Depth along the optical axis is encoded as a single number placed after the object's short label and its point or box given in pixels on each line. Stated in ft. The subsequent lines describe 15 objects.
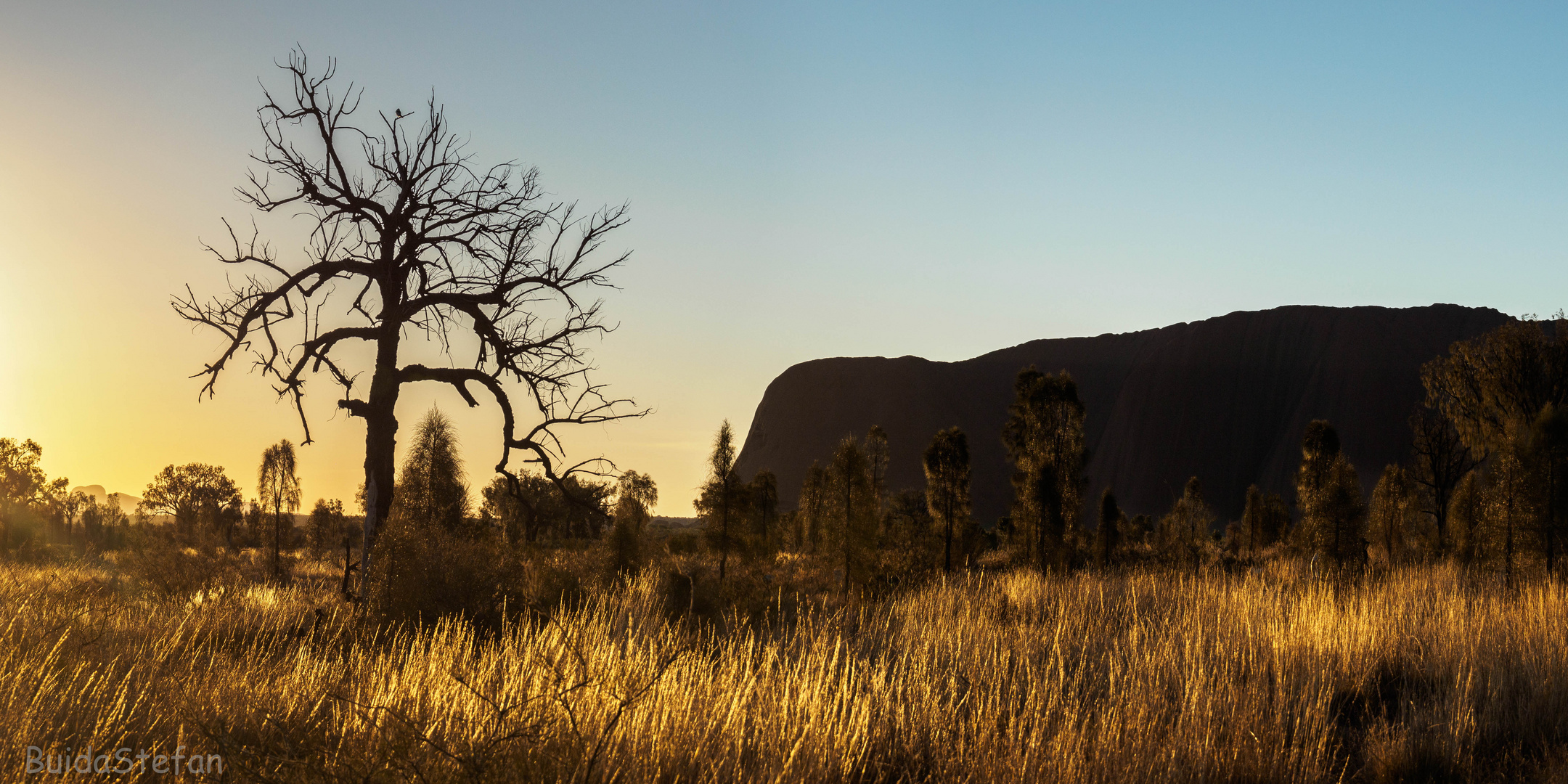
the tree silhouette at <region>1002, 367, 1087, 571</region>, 117.39
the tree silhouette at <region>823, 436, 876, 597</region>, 78.43
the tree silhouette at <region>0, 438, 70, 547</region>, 172.14
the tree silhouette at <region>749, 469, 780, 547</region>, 168.55
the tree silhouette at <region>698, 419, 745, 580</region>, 109.29
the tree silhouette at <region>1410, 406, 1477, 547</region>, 146.61
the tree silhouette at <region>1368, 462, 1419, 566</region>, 134.10
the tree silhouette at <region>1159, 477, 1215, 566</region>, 166.94
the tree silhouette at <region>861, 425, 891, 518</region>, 172.86
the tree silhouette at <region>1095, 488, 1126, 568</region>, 150.92
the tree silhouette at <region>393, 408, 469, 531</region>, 90.43
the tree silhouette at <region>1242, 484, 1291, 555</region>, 186.60
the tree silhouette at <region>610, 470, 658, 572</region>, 84.98
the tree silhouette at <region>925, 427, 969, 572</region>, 113.80
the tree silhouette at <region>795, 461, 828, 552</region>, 155.74
